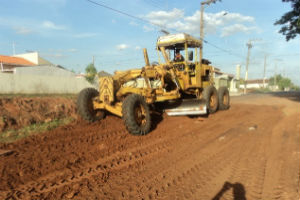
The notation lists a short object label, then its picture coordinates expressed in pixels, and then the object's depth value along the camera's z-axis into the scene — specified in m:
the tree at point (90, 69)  30.03
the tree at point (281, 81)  95.50
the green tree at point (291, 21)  13.53
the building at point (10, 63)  27.73
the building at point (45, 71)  27.38
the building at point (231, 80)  49.28
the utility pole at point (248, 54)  43.73
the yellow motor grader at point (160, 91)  5.83
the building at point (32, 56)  38.25
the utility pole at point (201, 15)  19.94
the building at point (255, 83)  109.66
